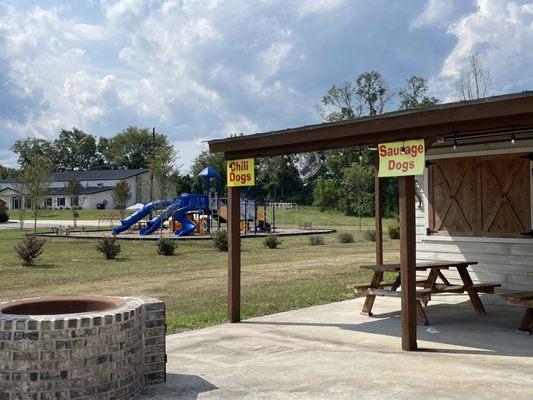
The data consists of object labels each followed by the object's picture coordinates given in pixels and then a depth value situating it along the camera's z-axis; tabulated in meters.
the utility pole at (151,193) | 37.42
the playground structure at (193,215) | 32.97
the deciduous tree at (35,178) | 37.00
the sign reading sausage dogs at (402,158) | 7.25
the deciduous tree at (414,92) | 62.88
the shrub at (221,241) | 24.39
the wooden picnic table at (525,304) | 7.86
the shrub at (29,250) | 19.03
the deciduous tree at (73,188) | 57.66
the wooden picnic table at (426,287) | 8.91
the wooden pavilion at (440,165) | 6.82
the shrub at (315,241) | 27.50
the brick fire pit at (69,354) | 4.89
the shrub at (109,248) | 21.02
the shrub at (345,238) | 28.84
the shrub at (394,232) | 30.48
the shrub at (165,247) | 22.52
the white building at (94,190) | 79.31
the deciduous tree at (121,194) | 46.38
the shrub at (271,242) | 25.50
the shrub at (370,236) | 30.05
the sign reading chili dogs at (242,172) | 9.30
